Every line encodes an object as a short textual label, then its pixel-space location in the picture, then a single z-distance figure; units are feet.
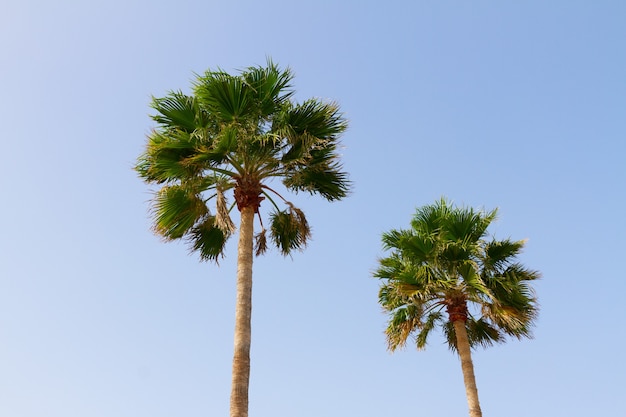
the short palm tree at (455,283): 47.52
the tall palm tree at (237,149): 37.27
